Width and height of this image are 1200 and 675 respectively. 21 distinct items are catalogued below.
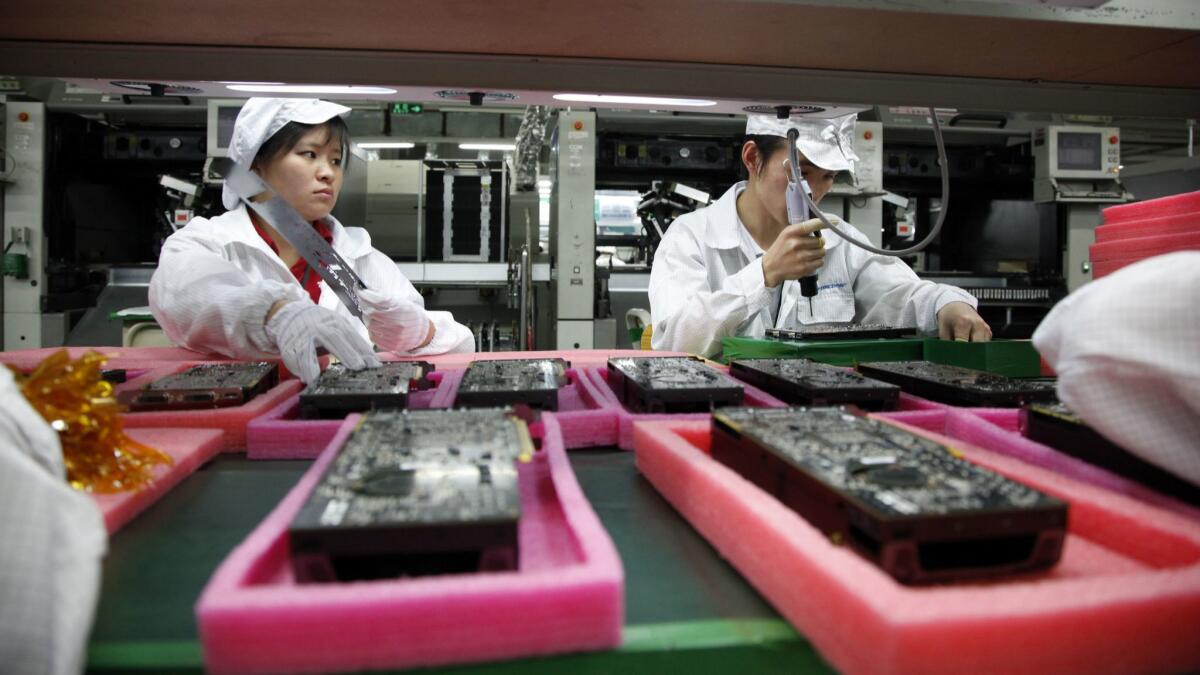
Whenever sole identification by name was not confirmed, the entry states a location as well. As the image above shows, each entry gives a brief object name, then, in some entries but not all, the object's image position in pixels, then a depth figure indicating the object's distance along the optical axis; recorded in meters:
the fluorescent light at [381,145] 4.70
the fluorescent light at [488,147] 5.09
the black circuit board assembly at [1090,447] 0.68
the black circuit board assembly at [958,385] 1.06
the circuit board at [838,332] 1.59
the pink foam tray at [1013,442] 0.70
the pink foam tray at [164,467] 0.69
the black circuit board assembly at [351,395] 1.02
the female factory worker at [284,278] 1.41
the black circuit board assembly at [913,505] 0.51
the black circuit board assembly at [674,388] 1.05
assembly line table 0.48
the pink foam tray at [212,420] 0.99
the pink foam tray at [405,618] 0.44
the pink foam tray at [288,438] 0.95
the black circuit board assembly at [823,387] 1.07
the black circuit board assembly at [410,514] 0.50
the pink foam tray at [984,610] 0.42
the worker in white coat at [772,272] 2.24
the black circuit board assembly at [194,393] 1.04
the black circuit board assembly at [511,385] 1.03
